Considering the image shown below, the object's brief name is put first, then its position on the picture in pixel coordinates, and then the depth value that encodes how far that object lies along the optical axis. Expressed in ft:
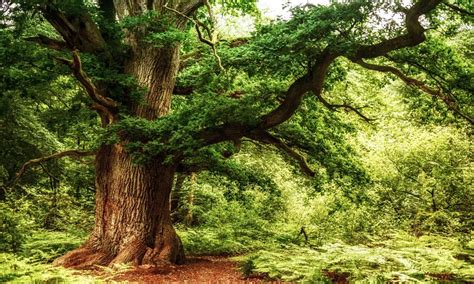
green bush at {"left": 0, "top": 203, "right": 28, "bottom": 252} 26.89
